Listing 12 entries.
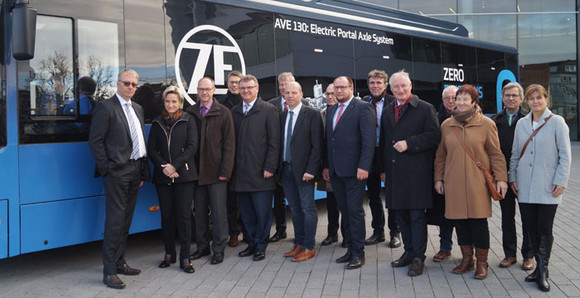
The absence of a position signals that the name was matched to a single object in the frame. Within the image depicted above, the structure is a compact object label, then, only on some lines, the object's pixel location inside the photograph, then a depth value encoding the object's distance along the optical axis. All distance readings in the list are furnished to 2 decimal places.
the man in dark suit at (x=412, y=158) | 4.96
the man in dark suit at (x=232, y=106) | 5.96
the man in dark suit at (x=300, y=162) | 5.49
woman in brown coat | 4.73
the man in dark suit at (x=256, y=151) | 5.56
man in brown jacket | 5.43
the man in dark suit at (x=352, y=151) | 5.18
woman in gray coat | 4.52
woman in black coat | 5.21
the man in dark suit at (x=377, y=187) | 6.05
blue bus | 4.68
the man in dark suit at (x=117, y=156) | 4.74
